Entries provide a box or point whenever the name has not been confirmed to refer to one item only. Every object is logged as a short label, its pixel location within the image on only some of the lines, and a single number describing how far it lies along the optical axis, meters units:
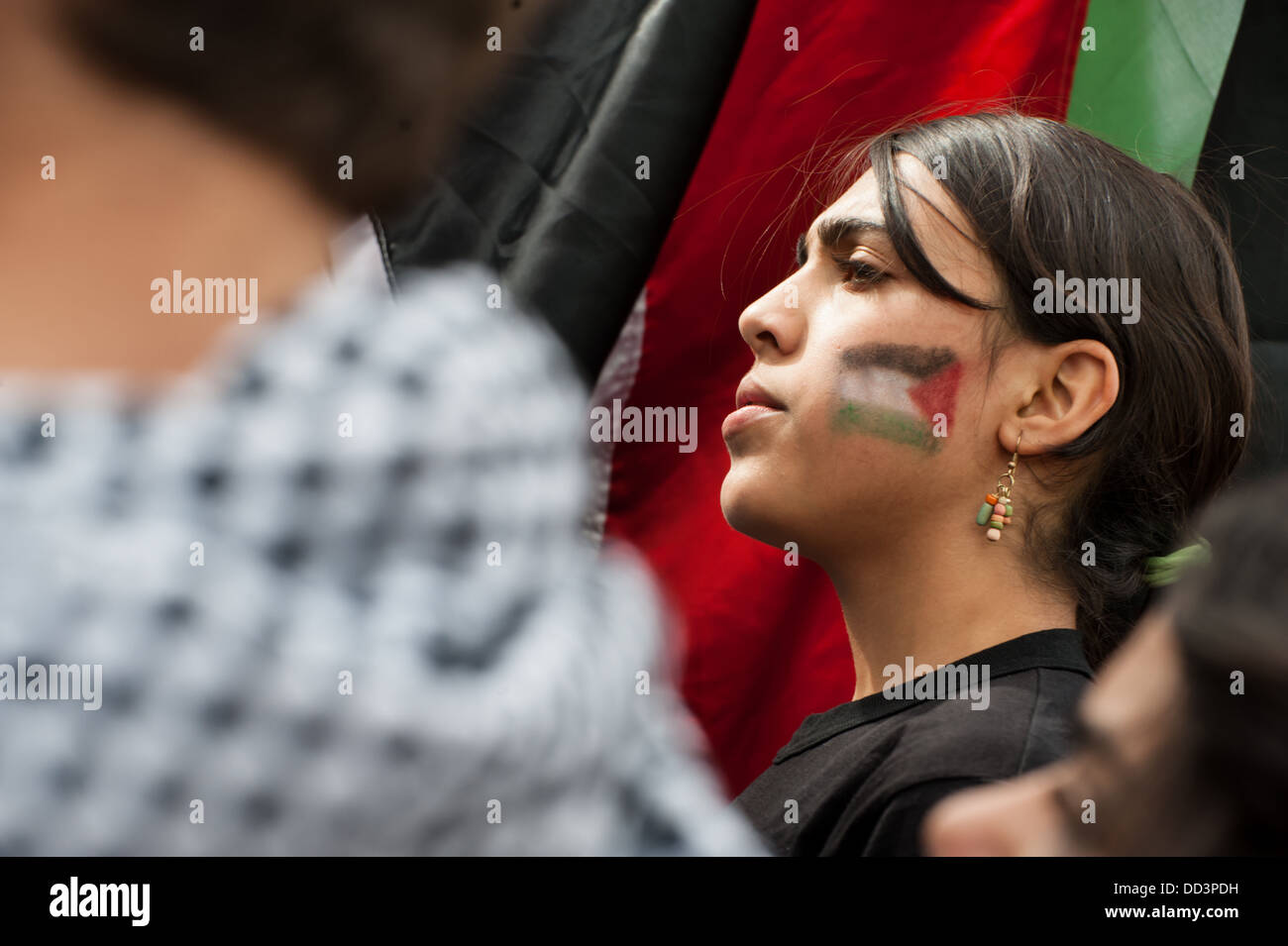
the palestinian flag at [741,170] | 1.62
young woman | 1.44
